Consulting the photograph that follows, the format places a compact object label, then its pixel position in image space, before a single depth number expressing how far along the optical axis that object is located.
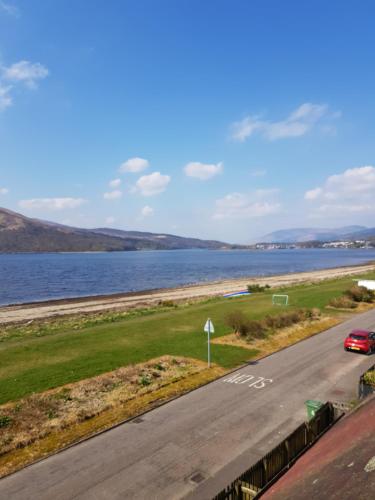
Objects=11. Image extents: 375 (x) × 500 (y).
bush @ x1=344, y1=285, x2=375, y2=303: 41.72
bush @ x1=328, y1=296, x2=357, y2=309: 38.69
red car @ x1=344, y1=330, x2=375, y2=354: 21.89
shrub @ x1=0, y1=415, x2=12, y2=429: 13.41
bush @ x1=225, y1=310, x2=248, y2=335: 26.75
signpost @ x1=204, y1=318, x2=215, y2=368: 19.84
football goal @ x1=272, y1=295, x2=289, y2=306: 41.30
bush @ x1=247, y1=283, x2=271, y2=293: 60.84
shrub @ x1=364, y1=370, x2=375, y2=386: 14.69
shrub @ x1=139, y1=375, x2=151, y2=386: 17.42
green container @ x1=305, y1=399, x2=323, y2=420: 12.54
